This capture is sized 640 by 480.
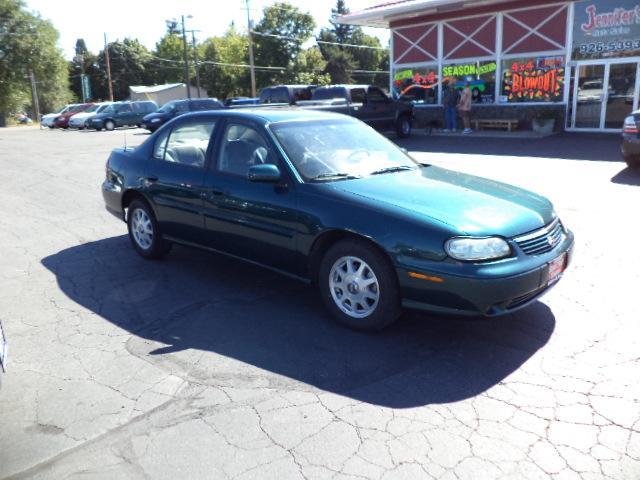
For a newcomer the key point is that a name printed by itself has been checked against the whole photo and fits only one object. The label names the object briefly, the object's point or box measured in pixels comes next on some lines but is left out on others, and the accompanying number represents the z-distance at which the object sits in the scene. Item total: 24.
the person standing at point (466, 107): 19.92
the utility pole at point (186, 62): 51.49
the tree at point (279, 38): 61.16
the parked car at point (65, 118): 37.33
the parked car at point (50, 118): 38.59
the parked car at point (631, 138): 10.44
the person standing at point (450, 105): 20.25
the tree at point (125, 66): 80.31
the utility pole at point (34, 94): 47.59
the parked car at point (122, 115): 33.09
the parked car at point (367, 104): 17.97
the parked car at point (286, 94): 21.64
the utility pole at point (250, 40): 49.70
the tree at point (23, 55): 46.75
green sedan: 3.89
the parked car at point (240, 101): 25.53
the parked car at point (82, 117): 34.82
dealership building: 18.16
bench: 19.91
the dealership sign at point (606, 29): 17.59
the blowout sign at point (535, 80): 19.48
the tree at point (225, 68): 67.12
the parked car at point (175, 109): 27.27
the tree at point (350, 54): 74.31
